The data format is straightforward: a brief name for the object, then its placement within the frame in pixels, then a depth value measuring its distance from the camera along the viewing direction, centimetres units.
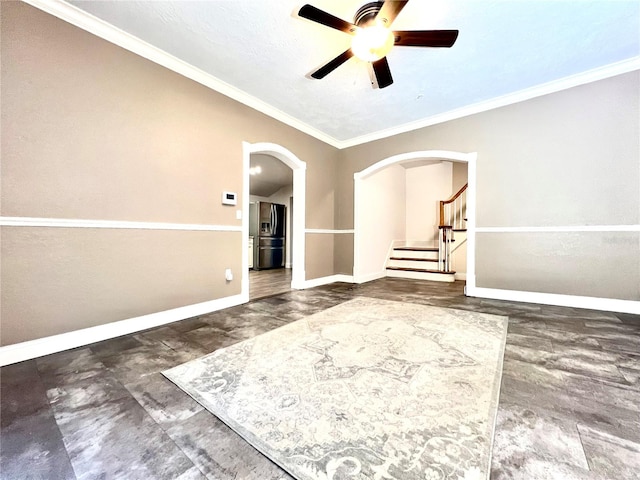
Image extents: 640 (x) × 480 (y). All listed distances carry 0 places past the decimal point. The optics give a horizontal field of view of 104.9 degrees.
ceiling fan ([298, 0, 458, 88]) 180
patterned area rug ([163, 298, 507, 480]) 97
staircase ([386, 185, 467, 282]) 543
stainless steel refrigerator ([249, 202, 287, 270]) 725
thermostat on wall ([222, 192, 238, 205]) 313
